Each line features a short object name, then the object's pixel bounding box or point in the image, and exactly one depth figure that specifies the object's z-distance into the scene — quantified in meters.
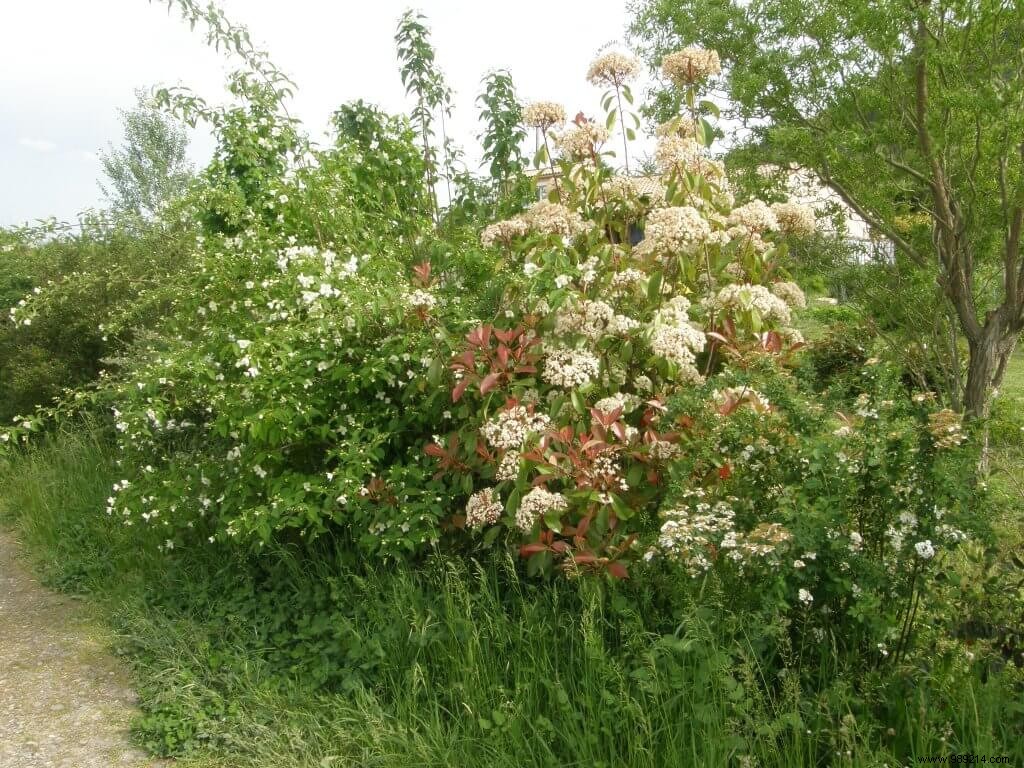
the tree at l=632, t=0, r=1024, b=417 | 4.17
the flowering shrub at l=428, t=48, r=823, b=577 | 3.01
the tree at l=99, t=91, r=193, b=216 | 24.62
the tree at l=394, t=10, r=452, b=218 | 5.56
